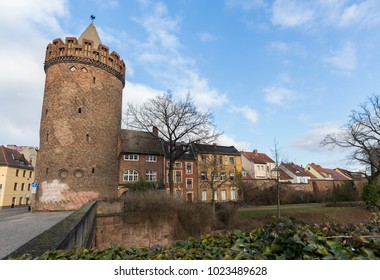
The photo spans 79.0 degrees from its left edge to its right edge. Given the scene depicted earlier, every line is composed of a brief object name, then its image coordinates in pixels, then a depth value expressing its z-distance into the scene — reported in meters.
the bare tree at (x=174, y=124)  24.97
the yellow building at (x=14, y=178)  39.97
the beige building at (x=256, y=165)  51.47
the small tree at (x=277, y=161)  23.47
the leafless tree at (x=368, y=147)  29.61
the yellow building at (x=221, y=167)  37.56
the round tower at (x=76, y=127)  22.31
